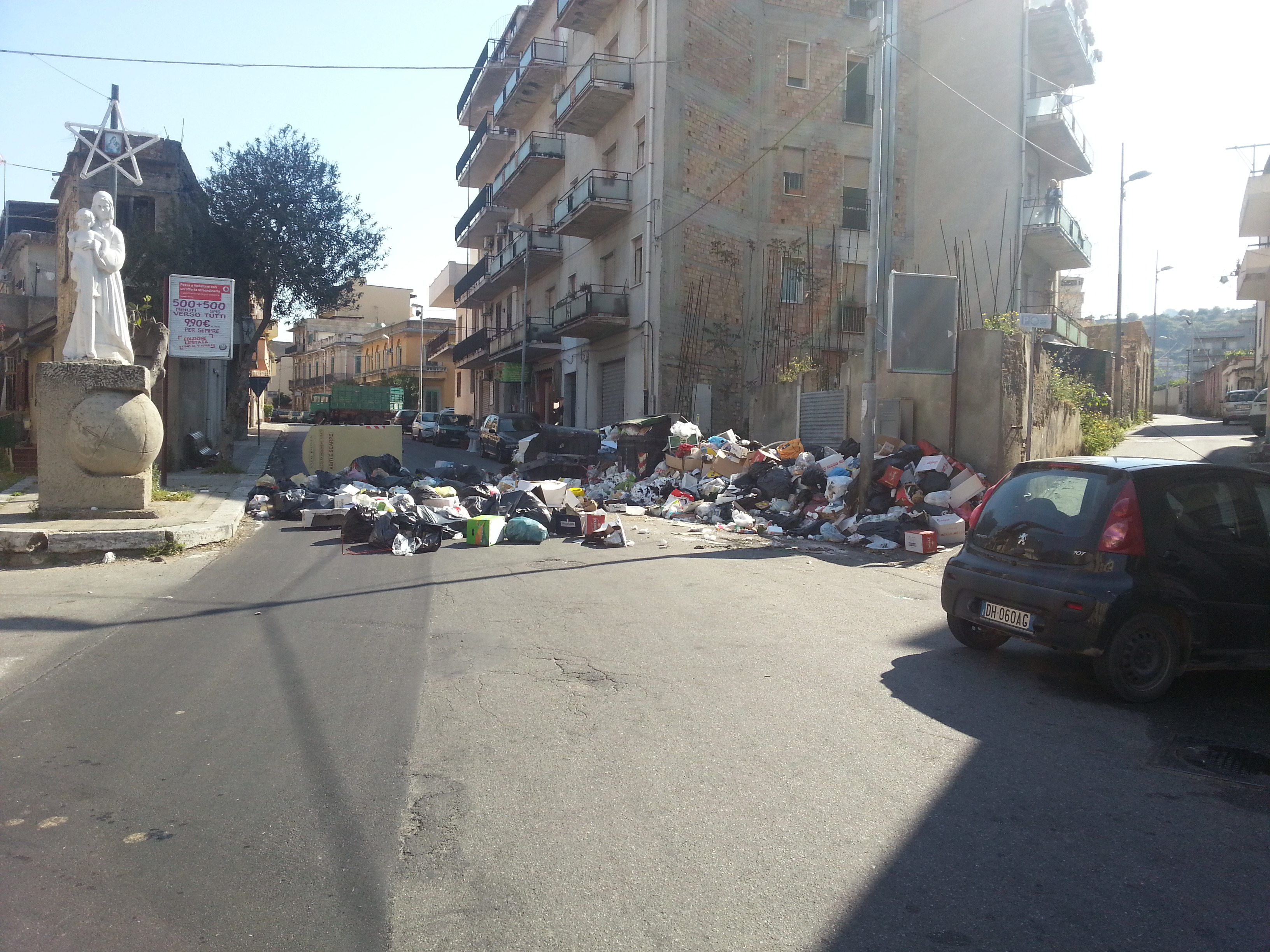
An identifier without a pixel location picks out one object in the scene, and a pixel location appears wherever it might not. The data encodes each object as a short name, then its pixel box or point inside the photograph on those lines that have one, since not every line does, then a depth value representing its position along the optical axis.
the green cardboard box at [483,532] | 11.84
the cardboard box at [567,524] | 13.09
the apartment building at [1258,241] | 23.05
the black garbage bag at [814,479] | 14.97
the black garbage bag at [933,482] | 13.62
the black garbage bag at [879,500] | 13.54
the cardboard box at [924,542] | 12.00
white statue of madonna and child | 11.29
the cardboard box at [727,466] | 17.02
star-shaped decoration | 17.50
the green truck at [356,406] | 55.34
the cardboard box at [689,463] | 18.02
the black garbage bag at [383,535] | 11.20
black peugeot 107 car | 5.43
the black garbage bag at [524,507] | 13.17
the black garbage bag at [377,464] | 18.16
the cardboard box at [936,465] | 13.87
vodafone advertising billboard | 17.19
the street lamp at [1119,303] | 31.69
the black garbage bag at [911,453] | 14.50
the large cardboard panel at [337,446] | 19.08
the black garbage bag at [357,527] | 11.65
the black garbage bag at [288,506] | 14.06
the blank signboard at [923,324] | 13.61
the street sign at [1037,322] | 22.00
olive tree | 26.11
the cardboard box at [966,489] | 13.10
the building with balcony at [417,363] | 67.31
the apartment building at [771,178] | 27.97
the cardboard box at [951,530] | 12.38
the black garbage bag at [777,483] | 15.16
